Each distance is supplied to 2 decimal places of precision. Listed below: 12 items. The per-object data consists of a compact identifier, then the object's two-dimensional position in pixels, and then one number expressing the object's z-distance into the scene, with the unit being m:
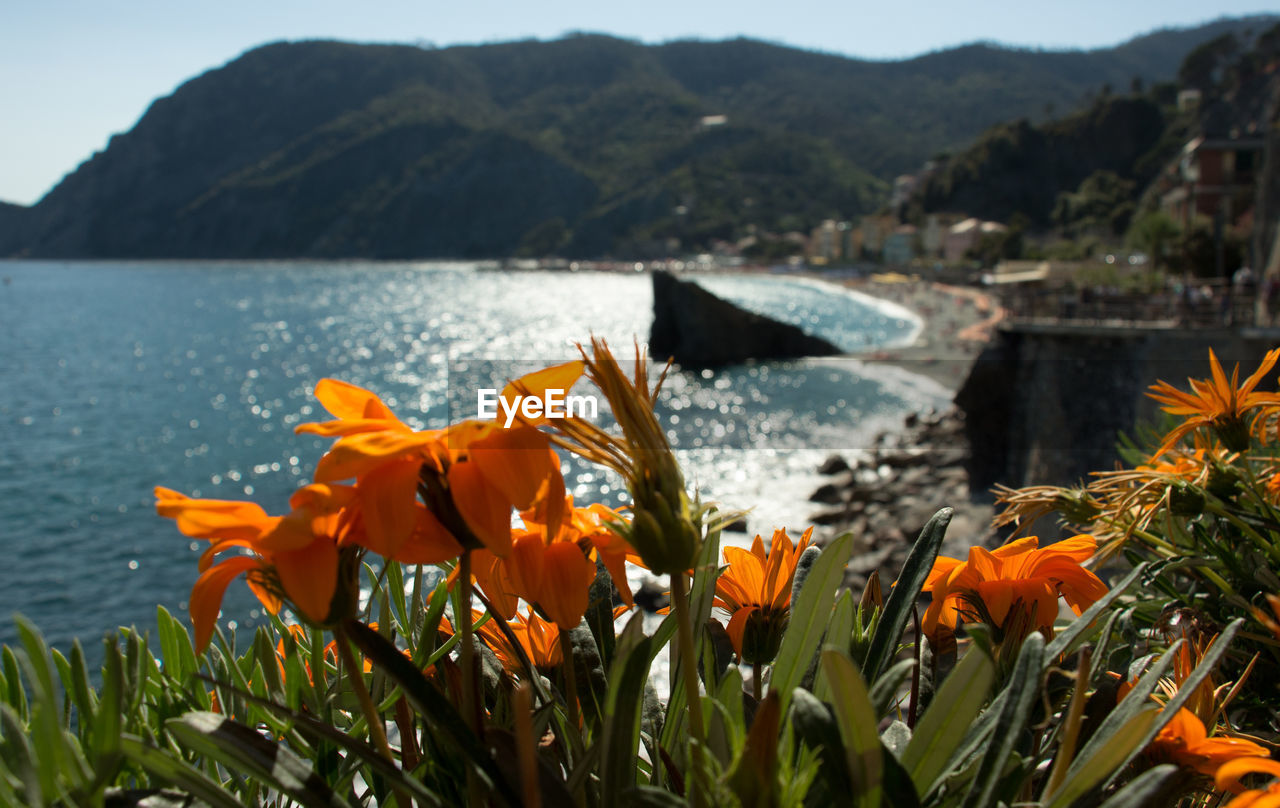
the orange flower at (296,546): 0.57
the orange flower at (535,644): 0.94
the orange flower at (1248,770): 0.57
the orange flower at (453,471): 0.57
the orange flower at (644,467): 0.58
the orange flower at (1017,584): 0.87
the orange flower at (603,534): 0.64
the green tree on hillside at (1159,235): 32.31
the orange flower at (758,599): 0.89
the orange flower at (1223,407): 1.32
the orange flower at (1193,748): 0.71
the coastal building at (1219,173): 33.97
